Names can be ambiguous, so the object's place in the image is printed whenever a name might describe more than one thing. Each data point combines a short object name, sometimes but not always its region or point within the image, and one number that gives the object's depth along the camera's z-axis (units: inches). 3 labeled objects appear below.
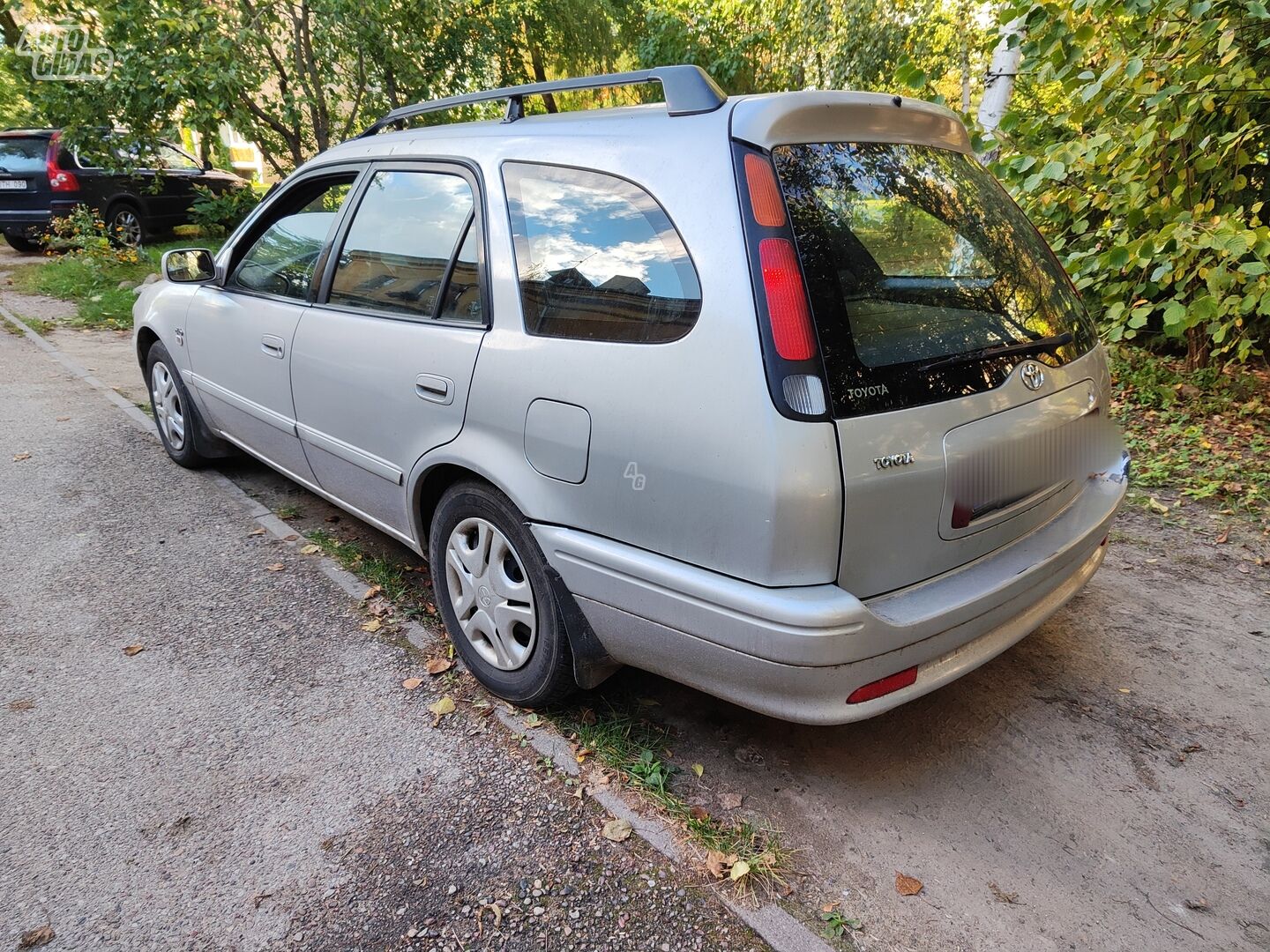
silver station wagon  76.6
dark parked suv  479.8
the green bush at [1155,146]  157.5
